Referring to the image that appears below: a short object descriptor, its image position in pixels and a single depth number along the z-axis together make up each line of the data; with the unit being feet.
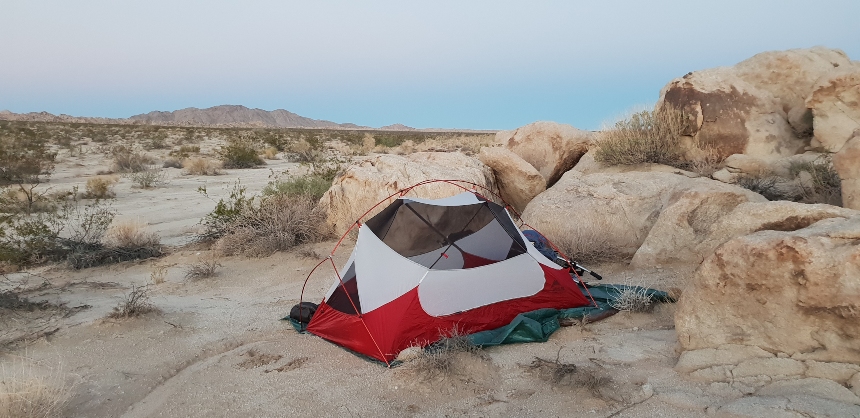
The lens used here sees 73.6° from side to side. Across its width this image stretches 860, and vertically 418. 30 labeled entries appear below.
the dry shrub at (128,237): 27.50
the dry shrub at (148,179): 49.05
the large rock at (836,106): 26.99
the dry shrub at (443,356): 13.57
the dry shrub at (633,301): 17.29
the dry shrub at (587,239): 23.57
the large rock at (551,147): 36.06
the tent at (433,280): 16.08
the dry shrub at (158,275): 23.17
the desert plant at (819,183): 22.49
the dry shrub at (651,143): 30.78
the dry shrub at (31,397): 11.47
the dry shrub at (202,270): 23.75
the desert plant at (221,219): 29.40
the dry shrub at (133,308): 17.89
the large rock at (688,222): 20.88
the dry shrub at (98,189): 41.82
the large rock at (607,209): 24.52
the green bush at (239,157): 64.80
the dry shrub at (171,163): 66.03
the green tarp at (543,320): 15.72
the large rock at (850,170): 17.74
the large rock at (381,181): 28.99
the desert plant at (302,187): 32.09
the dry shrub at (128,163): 60.54
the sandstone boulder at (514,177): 32.35
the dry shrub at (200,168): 59.06
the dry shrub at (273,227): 27.22
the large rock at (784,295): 11.13
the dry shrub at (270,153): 76.22
